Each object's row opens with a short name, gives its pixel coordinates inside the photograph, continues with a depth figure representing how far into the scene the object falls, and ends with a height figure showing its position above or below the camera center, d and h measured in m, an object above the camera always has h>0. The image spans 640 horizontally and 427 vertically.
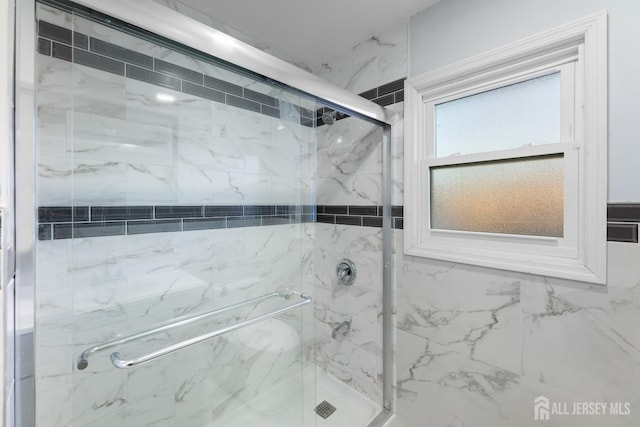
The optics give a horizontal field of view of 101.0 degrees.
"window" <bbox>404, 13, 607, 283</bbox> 0.88 +0.21
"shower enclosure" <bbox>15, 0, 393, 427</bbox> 0.74 -0.08
